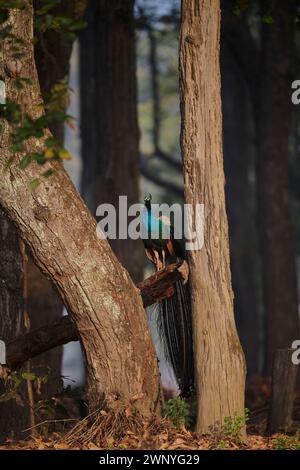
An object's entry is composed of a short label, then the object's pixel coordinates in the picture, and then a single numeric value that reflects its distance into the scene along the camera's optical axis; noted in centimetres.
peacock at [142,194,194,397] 1523
